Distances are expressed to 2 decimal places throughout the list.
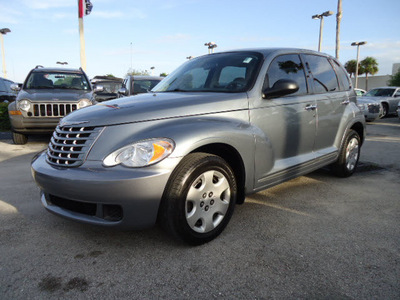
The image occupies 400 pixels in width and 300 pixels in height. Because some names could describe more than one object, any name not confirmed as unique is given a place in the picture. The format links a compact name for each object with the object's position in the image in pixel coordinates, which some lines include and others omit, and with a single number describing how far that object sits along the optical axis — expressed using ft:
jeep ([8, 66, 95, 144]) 23.31
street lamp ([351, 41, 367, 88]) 120.31
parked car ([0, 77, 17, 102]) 44.27
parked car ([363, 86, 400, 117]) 48.21
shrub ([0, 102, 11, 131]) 33.60
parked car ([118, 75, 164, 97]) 28.71
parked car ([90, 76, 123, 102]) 41.98
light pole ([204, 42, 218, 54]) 89.19
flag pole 43.65
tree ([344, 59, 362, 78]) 186.19
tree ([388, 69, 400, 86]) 93.40
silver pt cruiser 7.77
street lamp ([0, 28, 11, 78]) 99.04
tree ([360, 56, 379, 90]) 177.58
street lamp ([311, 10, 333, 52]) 83.25
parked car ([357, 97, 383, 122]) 40.74
